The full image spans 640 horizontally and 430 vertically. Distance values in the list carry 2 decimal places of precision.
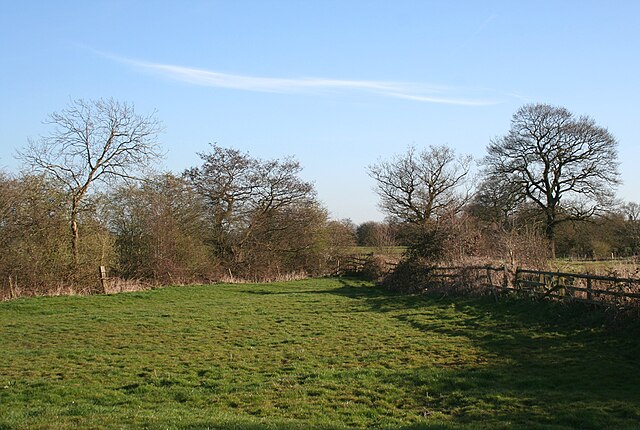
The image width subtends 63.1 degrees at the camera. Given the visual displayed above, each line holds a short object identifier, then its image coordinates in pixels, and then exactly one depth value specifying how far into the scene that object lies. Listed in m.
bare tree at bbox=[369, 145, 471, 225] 38.53
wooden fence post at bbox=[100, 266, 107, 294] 25.29
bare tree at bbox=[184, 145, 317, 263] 39.00
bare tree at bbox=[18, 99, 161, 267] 26.56
